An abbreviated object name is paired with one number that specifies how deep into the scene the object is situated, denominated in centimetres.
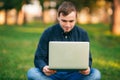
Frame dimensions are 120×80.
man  525
